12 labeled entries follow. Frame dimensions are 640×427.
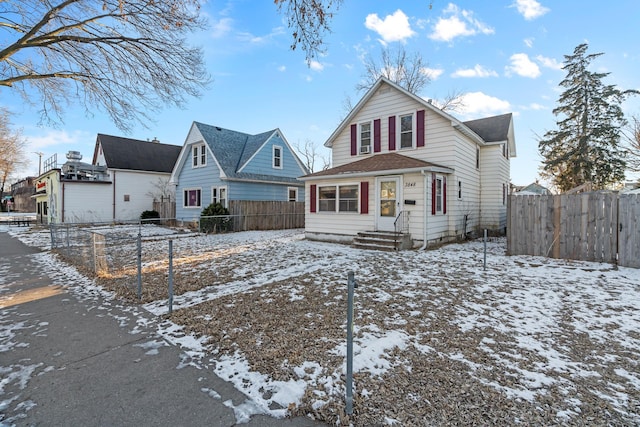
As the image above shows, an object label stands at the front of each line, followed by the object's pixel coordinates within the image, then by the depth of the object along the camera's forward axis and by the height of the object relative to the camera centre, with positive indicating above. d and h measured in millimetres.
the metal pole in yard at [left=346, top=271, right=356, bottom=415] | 2381 -1172
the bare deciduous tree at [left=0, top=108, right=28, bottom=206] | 26570 +6710
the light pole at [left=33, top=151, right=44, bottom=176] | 45812 +8316
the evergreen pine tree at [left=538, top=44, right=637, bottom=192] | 22141 +6336
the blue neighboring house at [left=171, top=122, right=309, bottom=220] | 17953 +2555
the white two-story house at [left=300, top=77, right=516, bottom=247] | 10820 +1312
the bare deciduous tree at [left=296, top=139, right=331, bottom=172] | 39812 +7415
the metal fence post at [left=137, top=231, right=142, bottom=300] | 5357 -1412
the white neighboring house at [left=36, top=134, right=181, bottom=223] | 21234 +1971
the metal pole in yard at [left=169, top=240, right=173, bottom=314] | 4585 -1345
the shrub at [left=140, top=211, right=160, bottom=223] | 22412 -494
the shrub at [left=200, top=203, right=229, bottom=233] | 16016 -630
